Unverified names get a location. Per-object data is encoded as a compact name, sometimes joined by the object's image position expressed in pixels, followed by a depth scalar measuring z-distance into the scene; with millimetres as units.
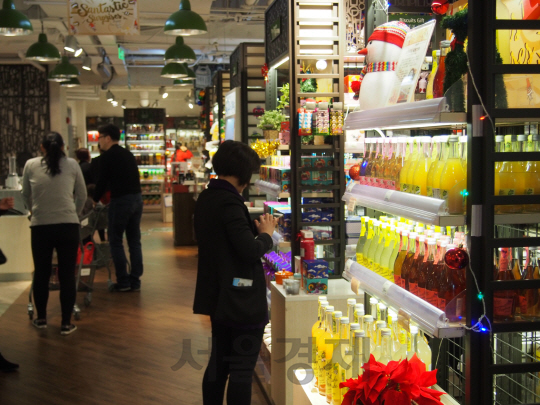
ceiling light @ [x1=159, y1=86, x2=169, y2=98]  17500
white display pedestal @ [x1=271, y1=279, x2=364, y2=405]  3414
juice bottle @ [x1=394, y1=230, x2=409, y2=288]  2572
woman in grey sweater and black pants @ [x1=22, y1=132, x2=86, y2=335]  5008
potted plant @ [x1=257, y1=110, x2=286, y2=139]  5289
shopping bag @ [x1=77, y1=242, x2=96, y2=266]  6277
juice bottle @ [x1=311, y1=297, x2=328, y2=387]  2763
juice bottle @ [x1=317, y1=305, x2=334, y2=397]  2609
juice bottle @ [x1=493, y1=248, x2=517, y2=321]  2020
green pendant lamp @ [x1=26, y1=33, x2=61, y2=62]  7465
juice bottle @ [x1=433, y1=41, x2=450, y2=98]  2210
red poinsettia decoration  1996
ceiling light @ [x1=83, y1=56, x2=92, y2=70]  10586
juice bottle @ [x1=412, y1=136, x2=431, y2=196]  2334
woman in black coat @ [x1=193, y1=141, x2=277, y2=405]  2766
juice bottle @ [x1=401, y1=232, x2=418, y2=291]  2486
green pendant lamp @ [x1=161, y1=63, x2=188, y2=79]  8891
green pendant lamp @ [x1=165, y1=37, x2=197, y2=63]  7619
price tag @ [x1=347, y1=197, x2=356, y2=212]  3016
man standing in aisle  6891
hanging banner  5766
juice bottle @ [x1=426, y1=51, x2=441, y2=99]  2340
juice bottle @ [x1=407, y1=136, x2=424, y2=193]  2432
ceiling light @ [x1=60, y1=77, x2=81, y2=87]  11255
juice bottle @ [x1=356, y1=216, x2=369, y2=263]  3126
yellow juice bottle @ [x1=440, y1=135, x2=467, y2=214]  2047
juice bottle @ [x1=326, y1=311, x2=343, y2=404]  2500
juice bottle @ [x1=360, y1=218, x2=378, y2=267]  3021
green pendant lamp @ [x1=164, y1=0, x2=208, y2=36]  5828
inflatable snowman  2811
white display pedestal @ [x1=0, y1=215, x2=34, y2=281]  7531
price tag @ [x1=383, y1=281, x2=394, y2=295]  2521
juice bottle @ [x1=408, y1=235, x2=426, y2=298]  2375
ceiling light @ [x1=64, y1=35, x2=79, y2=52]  8539
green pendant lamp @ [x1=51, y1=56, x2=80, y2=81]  9211
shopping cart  6016
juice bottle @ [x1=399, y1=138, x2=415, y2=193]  2486
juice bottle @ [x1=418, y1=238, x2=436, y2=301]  2273
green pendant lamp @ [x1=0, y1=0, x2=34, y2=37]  5809
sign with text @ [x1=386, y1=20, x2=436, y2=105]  2436
